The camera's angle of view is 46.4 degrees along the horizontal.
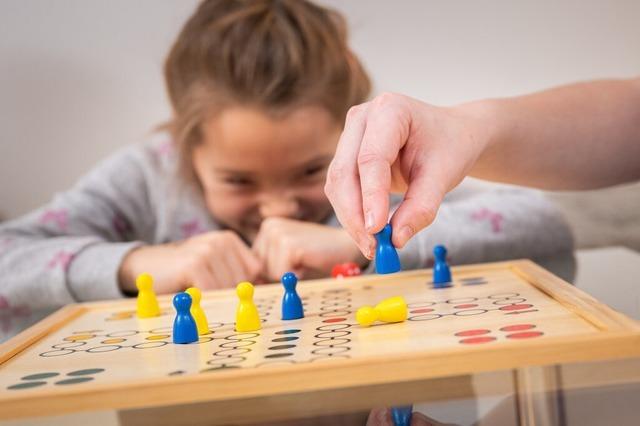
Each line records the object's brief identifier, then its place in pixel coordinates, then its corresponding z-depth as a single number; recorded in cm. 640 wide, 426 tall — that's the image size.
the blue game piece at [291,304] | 65
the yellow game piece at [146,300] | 75
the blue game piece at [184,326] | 57
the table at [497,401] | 40
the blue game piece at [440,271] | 78
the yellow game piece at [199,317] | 62
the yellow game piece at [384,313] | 57
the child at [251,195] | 110
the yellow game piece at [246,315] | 61
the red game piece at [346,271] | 92
